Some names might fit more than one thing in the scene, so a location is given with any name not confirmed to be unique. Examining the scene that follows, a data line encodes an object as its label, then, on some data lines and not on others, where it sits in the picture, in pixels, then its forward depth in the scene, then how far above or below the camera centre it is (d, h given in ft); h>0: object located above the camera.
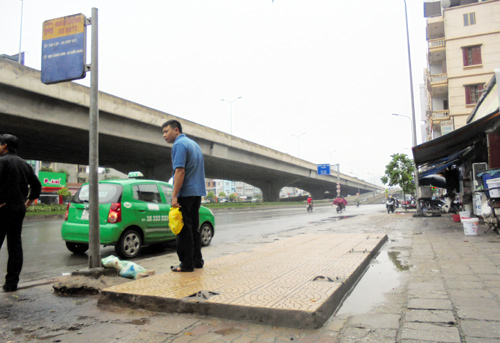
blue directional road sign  181.78 +14.17
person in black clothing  13.38 +0.13
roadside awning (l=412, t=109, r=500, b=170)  30.48 +4.94
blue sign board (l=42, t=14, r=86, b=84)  15.99 +6.80
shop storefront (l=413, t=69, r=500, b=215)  31.81 +4.65
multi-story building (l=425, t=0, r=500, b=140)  95.61 +36.71
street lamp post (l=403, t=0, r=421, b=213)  74.28 +18.14
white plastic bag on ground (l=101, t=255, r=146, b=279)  15.15 -2.61
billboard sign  179.83 +13.06
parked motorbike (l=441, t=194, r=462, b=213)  65.64 -1.86
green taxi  22.38 -0.84
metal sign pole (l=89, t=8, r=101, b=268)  15.40 +1.03
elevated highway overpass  53.57 +13.83
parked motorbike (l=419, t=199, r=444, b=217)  65.51 -2.01
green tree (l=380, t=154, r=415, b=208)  84.33 +5.53
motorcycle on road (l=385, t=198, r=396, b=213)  82.33 -2.02
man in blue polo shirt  14.46 +0.46
